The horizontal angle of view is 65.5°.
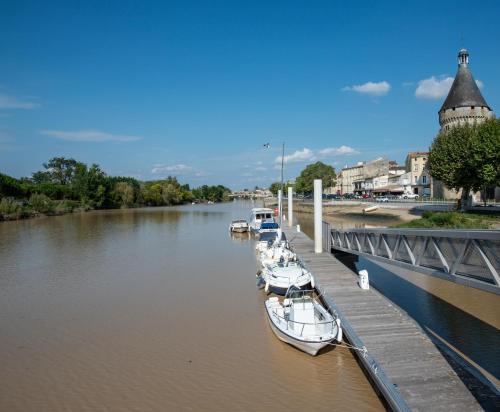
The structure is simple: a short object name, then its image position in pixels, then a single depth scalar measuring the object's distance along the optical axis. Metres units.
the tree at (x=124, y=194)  103.44
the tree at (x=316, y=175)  117.25
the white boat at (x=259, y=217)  40.12
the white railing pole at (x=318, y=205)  19.62
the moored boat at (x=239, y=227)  40.94
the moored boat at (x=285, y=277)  15.52
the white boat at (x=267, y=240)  25.64
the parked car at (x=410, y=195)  78.38
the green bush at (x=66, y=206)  79.55
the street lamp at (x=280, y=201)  37.17
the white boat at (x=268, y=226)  35.16
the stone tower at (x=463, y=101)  59.91
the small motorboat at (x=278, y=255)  19.48
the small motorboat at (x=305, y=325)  10.20
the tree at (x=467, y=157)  34.81
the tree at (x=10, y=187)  73.62
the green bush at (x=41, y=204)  72.50
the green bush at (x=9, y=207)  62.37
